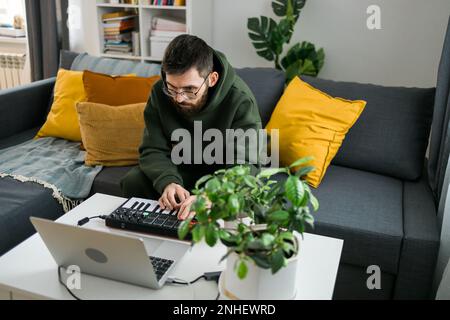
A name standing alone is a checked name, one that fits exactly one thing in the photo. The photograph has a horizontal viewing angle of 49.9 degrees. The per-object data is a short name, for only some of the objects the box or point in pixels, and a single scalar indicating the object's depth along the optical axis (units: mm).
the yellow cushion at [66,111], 2441
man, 1538
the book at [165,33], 3045
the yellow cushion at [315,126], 2053
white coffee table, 1115
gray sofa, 1728
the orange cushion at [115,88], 2277
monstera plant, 2734
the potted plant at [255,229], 958
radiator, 3619
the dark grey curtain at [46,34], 3189
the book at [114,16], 3152
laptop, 1036
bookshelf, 2930
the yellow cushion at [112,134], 2160
